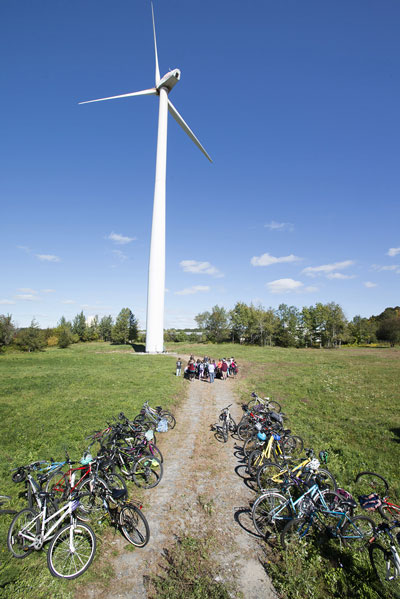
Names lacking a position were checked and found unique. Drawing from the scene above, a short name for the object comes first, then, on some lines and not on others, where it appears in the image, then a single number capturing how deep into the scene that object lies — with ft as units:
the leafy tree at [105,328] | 339.96
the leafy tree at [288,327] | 295.07
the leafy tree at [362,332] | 312.50
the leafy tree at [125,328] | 268.68
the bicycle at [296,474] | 23.57
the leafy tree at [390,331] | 279.28
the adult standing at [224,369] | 91.66
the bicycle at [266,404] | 46.54
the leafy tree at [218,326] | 324.39
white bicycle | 19.06
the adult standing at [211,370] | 83.05
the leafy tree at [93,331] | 333.17
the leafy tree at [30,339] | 184.24
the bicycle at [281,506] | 22.09
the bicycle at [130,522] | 20.81
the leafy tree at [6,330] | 167.73
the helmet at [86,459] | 23.13
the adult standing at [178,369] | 88.48
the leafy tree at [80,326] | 325.01
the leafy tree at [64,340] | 229.66
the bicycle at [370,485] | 29.11
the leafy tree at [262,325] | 289.70
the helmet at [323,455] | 25.59
